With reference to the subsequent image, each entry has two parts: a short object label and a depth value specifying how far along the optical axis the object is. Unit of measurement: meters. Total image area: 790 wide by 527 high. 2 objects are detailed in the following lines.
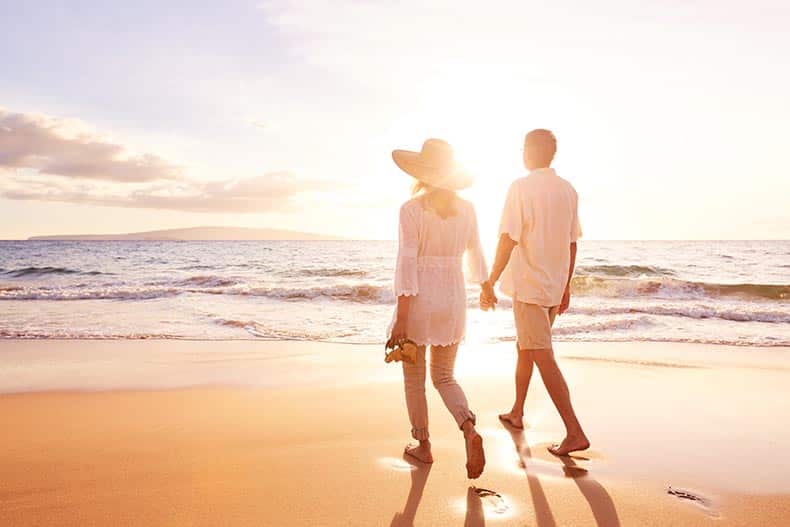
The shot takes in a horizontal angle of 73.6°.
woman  3.12
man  3.65
